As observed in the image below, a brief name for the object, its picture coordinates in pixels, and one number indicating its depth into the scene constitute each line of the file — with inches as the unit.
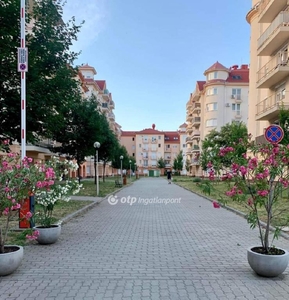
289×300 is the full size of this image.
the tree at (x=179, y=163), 3580.2
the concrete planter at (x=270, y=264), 185.5
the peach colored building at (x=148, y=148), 4350.4
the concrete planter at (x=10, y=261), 184.9
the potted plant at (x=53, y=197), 268.8
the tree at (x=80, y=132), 1051.3
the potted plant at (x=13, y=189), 188.2
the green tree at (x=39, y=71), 410.3
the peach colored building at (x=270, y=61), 929.5
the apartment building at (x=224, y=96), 2295.8
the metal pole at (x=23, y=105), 301.4
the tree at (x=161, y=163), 4151.1
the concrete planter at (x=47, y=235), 268.8
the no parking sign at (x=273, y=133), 307.7
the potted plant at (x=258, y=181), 188.2
